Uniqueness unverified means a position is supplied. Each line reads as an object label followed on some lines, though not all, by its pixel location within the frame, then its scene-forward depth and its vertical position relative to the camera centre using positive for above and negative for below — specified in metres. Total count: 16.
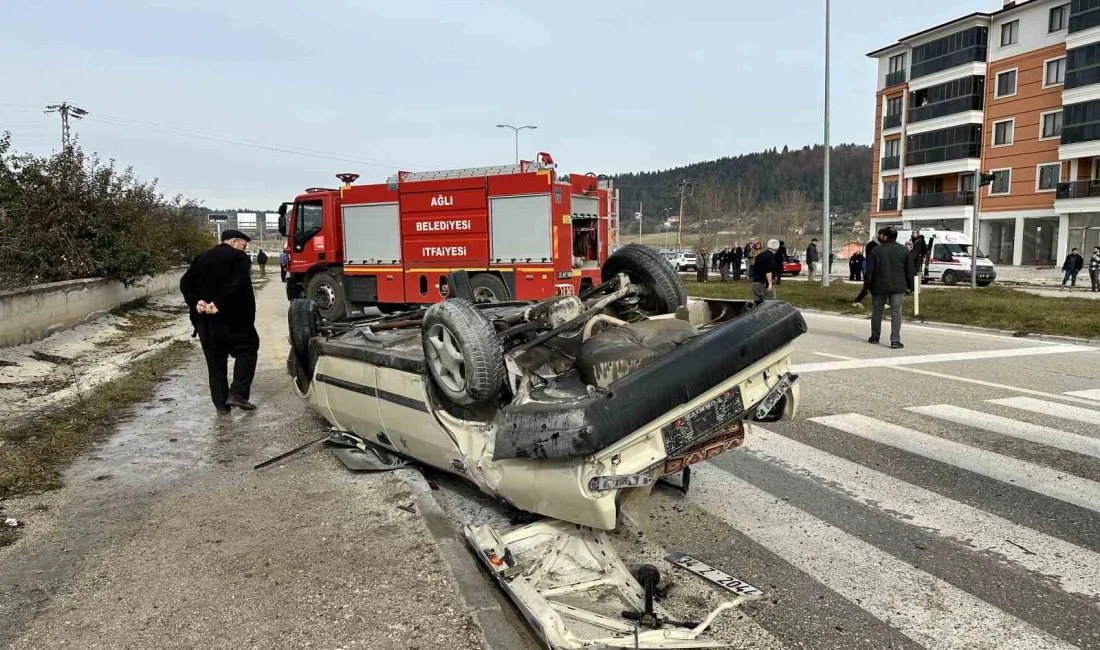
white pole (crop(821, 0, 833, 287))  23.11 +0.42
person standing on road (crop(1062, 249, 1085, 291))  23.78 -1.05
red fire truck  13.75 +0.17
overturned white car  3.00 -0.78
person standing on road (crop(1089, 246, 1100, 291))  21.52 -1.08
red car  34.22 -1.35
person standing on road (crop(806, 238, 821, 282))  29.95 -0.75
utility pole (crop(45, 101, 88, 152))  33.03 +6.39
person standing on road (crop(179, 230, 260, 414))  6.38 -0.57
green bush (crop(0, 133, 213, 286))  12.64 +0.53
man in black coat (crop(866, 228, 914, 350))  10.38 -0.55
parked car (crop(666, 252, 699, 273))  46.25 -1.33
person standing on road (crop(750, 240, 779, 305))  11.49 -0.47
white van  26.27 -0.93
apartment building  37.59 +6.39
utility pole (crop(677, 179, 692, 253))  59.13 +3.88
